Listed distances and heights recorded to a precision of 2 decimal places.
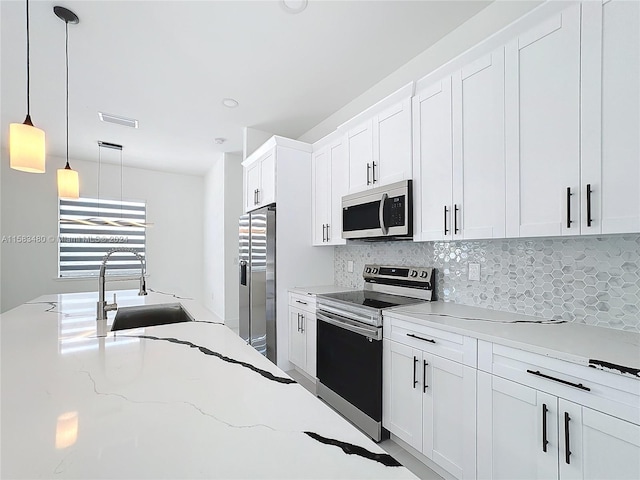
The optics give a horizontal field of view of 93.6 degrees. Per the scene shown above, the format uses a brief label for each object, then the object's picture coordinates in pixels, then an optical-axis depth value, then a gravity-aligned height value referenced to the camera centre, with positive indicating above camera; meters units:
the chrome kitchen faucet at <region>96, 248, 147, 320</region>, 1.64 -0.36
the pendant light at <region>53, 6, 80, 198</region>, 2.49 +0.47
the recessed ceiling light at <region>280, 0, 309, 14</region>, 1.97 +1.55
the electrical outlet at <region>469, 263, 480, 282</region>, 2.02 -0.22
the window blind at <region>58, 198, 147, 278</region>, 5.27 +0.02
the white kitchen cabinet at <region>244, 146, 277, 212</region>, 3.25 +0.69
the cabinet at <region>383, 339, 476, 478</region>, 1.49 -0.92
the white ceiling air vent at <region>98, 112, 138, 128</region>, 3.61 +1.48
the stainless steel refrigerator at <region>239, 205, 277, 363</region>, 3.12 -0.47
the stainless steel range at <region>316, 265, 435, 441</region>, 2.00 -0.74
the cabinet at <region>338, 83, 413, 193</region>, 2.22 +0.79
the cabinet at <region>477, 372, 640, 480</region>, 1.04 -0.78
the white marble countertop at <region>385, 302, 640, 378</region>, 1.09 -0.44
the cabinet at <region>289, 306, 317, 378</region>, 2.72 -0.96
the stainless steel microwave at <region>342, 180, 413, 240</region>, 2.18 +0.21
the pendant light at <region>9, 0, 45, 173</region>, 1.50 +0.47
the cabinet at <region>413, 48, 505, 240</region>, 1.68 +0.53
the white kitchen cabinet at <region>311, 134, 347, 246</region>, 2.91 +0.51
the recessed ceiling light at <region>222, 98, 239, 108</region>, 3.25 +1.50
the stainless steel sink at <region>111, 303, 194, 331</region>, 2.03 -0.53
